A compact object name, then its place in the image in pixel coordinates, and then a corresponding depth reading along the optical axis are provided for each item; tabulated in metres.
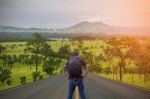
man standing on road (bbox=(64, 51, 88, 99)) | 11.45
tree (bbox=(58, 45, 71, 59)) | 173.50
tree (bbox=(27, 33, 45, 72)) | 98.99
